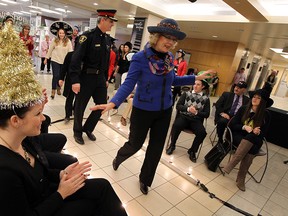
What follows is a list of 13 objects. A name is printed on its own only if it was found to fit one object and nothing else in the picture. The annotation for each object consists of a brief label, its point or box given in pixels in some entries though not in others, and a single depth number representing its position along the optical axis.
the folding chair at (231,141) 2.80
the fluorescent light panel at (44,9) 11.46
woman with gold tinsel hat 0.80
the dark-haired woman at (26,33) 5.81
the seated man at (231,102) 3.66
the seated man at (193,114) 3.07
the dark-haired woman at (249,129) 2.61
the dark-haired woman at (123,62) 5.59
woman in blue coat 1.72
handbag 2.86
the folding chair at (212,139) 3.97
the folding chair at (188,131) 3.08
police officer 2.52
